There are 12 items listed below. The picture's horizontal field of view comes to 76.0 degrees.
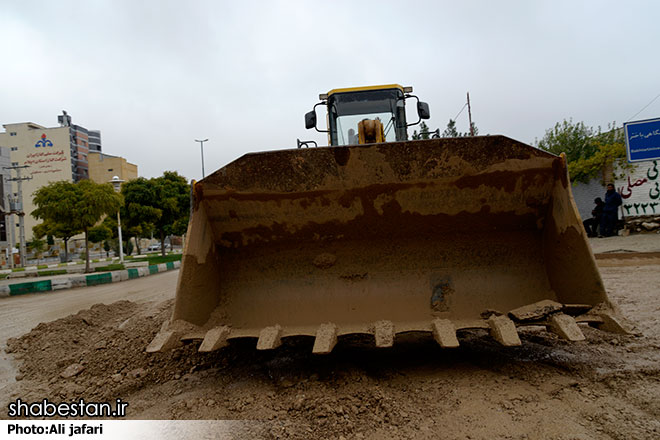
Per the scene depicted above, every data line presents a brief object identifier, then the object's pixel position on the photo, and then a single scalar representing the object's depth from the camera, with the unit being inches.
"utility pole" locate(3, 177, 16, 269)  1124.8
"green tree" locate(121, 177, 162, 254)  847.7
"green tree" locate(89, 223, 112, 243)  1370.6
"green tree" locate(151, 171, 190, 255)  882.8
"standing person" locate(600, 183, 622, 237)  466.3
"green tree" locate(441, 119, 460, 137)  1459.2
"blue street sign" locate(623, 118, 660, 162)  349.1
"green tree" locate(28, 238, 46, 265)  1557.6
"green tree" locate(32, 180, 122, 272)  594.5
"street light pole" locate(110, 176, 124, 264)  780.0
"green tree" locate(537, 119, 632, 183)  775.1
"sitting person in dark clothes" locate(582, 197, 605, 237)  510.0
